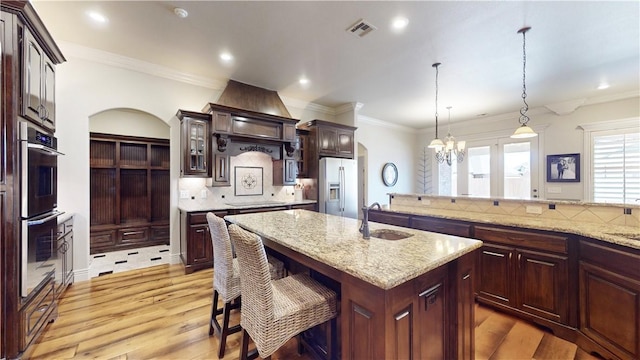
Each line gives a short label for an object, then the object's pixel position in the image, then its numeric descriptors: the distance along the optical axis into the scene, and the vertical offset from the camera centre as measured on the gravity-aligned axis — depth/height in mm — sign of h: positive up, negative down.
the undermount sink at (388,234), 2021 -438
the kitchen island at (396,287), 1161 -564
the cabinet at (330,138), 5047 +858
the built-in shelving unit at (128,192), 4777 -223
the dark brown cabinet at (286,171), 4855 +175
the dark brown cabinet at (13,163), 1701 +123
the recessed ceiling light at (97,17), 2657 +1744
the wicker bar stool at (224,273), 1849 -701
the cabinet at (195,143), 3838 +570
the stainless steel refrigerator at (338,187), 4906 -137
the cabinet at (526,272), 2168 -852
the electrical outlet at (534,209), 2671 -322
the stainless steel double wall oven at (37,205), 1824 -189
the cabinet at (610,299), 1715 -873
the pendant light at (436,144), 3727 +536
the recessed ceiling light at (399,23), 2682 +1689
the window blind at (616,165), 4594 +251
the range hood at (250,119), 4008 +1035
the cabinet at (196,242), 3607 -890
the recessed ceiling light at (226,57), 3463 +1715
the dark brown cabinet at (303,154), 5172 +530
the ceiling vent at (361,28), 2746 +1690
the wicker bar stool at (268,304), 1351 -705
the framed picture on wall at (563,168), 5184 +235
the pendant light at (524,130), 2820 +560
